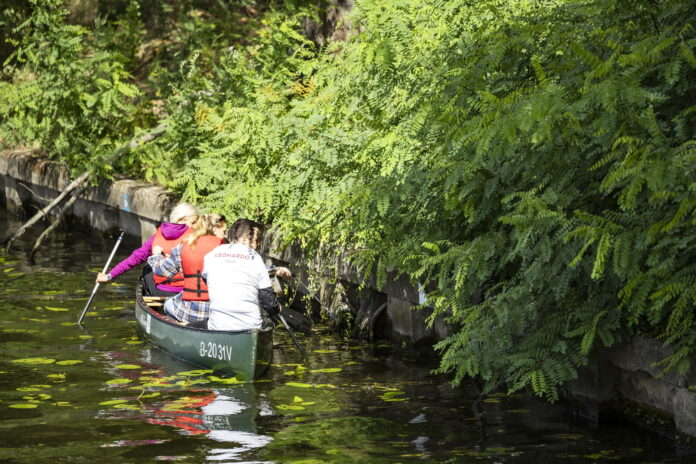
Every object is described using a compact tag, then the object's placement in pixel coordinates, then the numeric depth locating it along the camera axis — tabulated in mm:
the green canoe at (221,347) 18984
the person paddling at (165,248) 23312
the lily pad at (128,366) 20472
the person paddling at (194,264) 20984
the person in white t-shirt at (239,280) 19297
